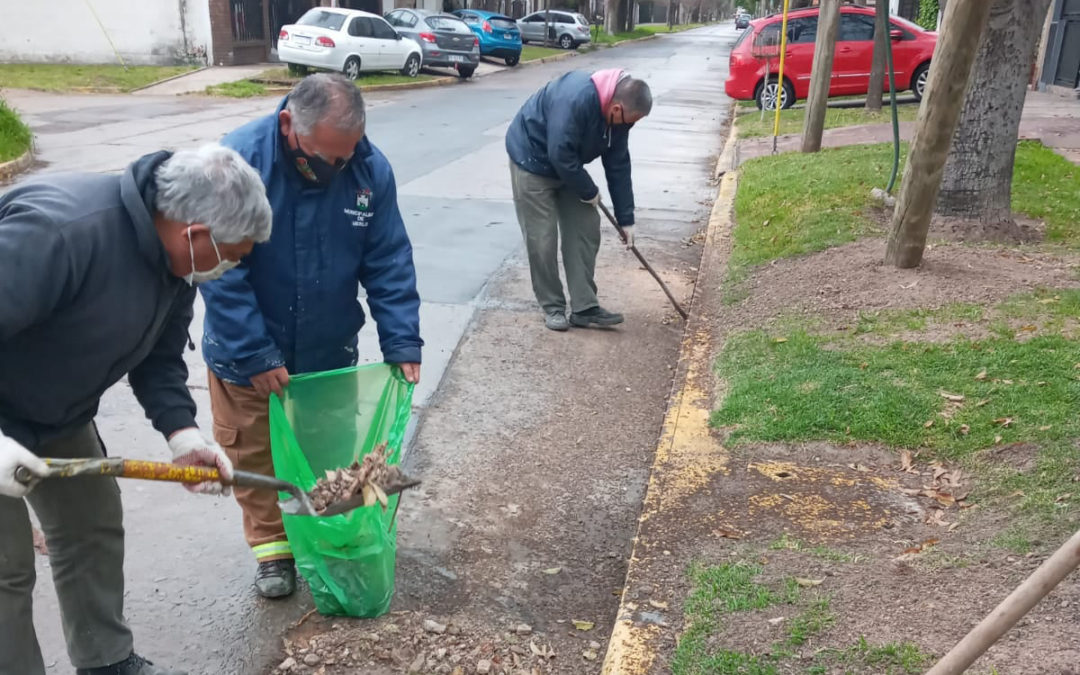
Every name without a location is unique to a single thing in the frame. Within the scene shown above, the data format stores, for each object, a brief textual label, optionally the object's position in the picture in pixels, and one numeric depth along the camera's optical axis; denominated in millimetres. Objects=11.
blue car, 30859
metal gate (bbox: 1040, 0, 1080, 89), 17047
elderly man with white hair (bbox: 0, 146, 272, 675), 2115
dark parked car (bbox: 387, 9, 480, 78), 25469
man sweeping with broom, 5578
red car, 16531
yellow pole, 11781
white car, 21672
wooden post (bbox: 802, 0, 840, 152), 10680
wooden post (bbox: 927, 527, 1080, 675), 1854
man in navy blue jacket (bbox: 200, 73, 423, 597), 3059
